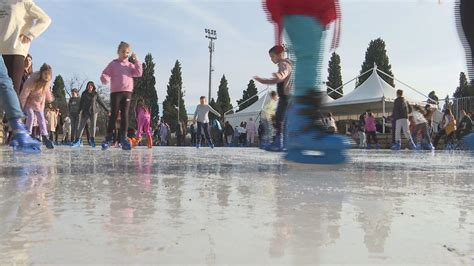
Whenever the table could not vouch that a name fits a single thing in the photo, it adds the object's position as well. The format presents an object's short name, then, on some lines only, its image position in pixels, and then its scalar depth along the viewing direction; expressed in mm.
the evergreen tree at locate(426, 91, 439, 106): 20656
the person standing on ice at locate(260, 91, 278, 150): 6570
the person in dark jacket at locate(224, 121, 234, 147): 20391
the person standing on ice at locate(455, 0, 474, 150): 1787
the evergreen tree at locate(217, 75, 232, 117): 59656
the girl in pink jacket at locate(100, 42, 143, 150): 6285
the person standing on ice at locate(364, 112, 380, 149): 14445
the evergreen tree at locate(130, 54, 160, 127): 56938
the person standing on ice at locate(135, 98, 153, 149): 10758
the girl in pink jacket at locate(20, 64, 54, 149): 5965
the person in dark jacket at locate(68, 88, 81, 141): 10522
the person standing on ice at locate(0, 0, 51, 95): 3621
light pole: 46688
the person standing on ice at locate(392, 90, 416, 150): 10102
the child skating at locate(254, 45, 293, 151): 3730
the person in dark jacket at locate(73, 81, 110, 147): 8883
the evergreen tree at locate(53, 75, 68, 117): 57694
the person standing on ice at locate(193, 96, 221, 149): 10523
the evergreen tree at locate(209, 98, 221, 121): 50594
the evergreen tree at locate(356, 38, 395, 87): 39375
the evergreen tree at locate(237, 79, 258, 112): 60044
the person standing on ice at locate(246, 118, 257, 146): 19289
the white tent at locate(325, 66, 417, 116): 19594
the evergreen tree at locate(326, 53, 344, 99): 43219
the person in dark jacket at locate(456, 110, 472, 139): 9805
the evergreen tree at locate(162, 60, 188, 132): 58156
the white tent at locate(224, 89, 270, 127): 25500
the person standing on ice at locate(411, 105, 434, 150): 11211
